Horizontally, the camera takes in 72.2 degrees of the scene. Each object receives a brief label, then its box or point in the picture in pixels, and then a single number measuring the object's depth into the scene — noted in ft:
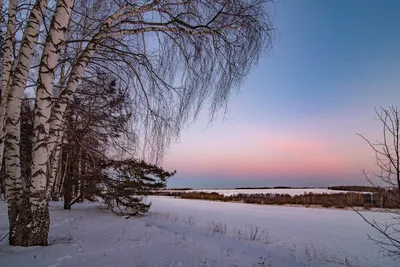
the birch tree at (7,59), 15.48
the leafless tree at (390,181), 11.14
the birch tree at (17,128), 13.21
